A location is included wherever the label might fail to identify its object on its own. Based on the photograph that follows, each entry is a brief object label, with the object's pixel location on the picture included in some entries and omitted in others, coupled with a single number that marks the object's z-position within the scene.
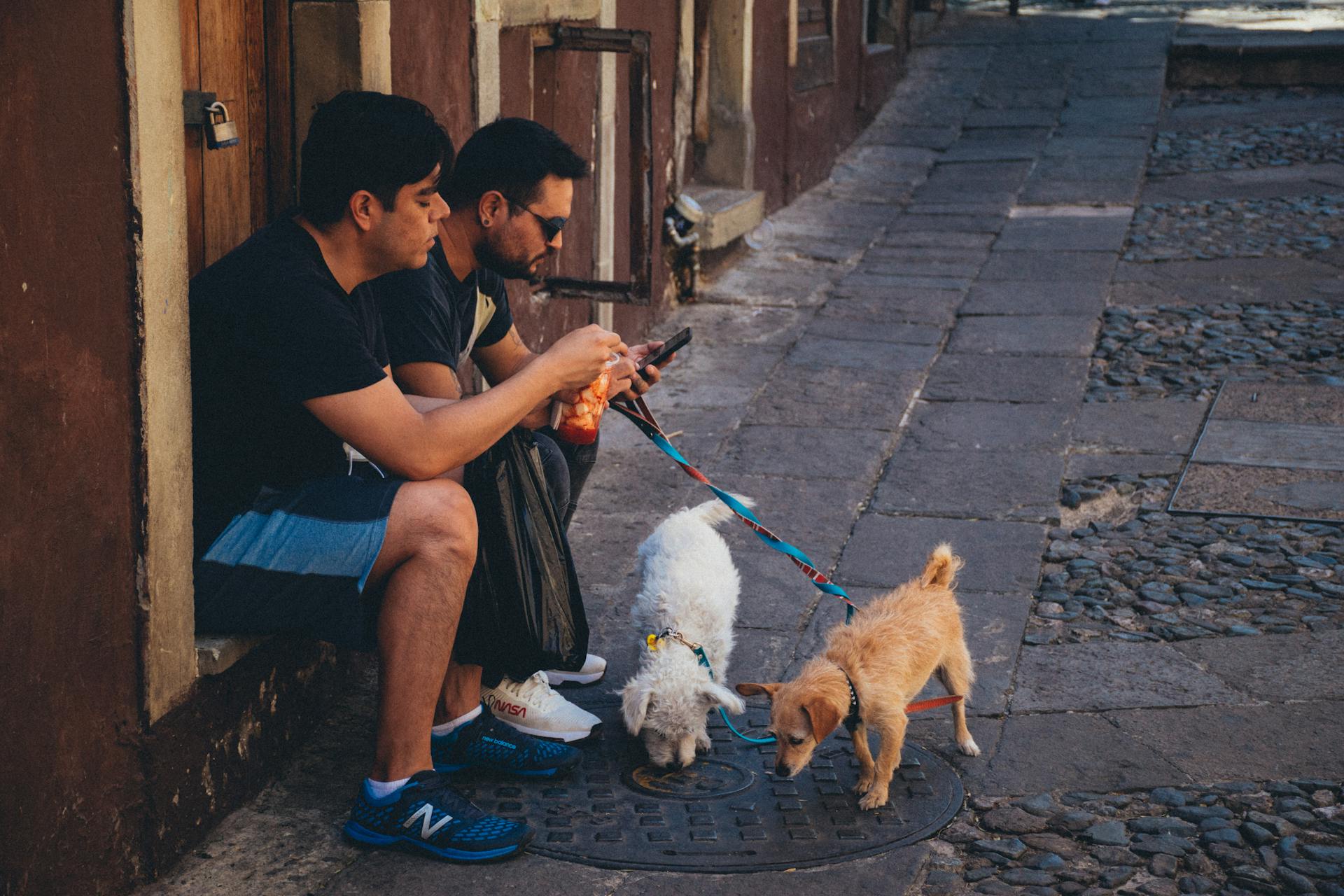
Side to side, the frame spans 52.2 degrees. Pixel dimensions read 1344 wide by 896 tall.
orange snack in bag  3.60
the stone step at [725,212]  8.49
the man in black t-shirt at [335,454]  3.02
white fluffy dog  3.49
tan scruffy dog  3.25
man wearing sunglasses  3.58
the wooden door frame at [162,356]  2.71
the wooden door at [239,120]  3.69
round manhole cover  3.18
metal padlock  3.69
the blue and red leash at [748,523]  3.65
